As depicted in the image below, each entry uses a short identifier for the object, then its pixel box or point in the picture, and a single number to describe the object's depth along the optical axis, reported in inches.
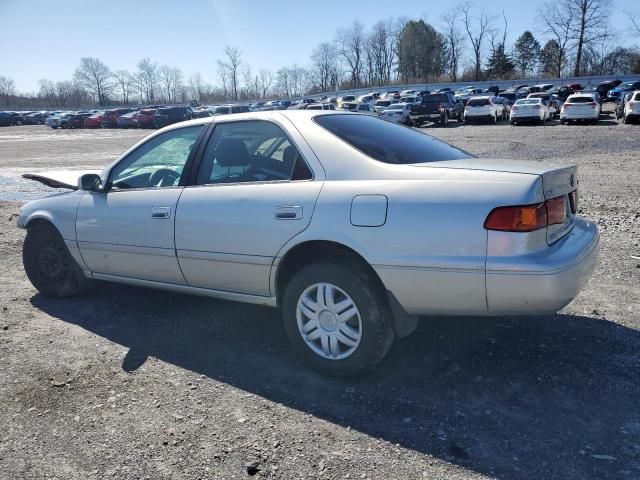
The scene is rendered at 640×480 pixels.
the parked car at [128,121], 1896.0
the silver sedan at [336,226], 111.3
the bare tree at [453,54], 4020.7
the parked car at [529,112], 1122.0
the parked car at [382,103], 1519.4
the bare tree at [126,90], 4792.1
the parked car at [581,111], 1085.1
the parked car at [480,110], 1226.0
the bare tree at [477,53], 3791.8
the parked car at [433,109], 1242.6
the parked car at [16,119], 2467.8
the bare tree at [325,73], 4680.1
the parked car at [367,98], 2121.7
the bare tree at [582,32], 3176.7
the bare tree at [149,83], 4923.7
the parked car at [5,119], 2389.3
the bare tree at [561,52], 3280.0
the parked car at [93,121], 2041.1
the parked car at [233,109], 1672.0
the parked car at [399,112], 1213.1
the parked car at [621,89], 1722.2
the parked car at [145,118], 1831.9
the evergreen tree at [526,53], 3759.8
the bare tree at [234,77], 5015.8
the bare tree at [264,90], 5212.1
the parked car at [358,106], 1232.8
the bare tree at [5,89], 4648.9
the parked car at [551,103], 1229.0
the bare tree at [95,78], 4677.7
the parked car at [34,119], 2564.0
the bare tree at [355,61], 4589.1
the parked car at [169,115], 1654.8
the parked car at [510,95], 1672.7
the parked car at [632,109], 990.4
